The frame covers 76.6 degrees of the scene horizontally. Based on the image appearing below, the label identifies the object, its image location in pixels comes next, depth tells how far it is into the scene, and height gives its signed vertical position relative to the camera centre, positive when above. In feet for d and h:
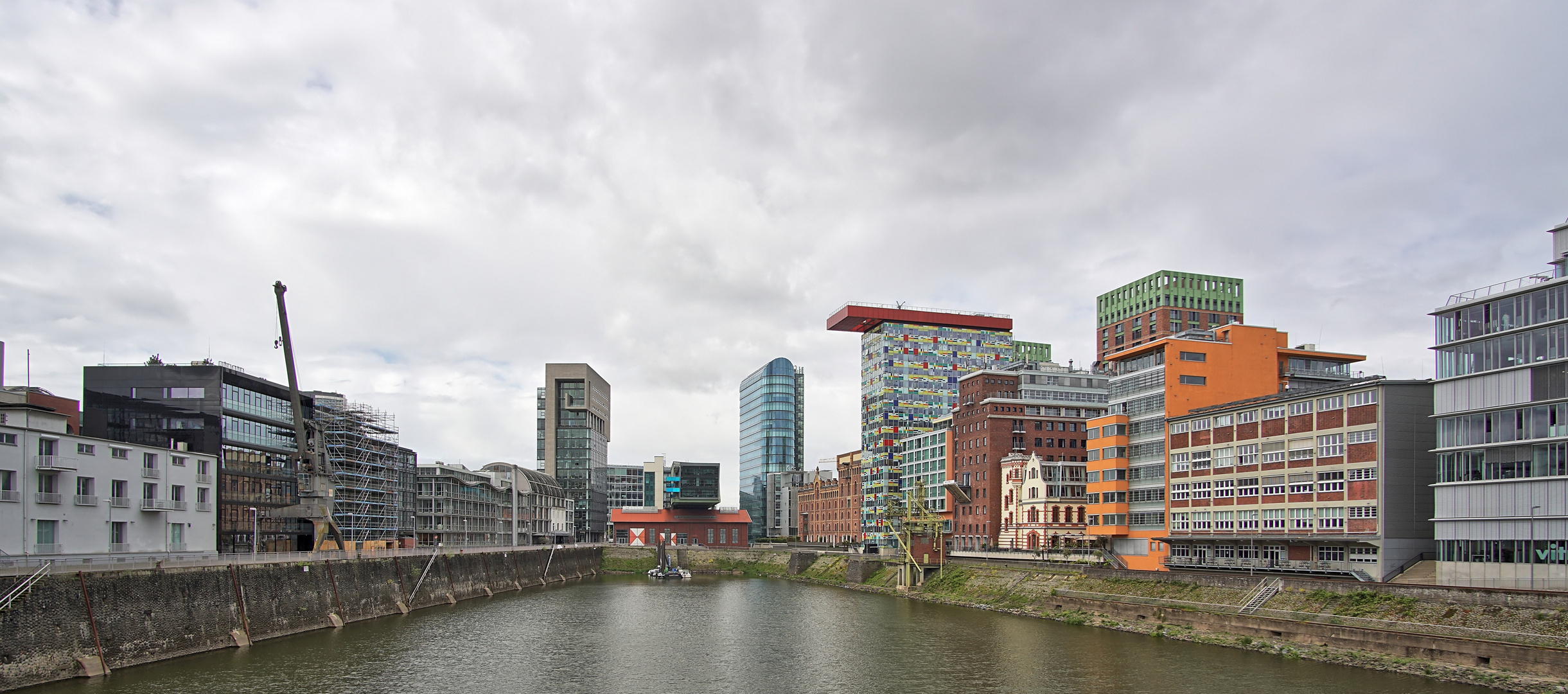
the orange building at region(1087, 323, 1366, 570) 309.42 +5.93
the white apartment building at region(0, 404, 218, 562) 201.05 -19.43
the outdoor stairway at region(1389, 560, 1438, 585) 215.92 -35.45
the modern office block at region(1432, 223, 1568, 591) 187.52 -4.32
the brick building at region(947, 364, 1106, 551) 426.10 -7.16
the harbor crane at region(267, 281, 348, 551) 306.96 -23.83
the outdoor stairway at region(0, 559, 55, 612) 150.00 -27.55
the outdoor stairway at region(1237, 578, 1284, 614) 221.87 -40.65
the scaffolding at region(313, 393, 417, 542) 359.87 -21.68
